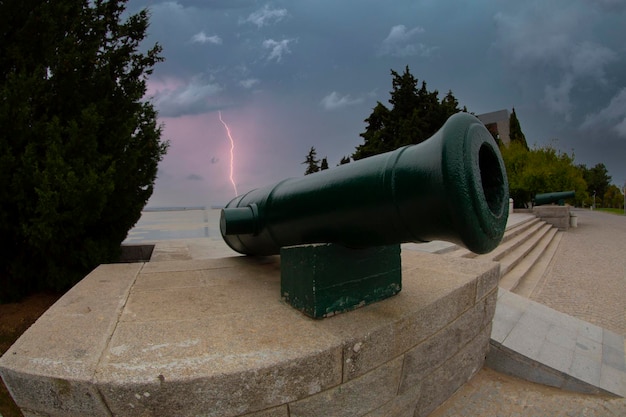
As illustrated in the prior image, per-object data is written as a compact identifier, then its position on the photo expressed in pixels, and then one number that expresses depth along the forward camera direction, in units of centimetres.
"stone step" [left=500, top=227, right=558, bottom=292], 551
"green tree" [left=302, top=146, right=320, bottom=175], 3666
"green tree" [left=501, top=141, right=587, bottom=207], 2081
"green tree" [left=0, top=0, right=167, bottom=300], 346
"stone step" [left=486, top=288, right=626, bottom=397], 264
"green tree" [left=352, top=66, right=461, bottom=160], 2364
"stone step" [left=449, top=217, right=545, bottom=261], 561
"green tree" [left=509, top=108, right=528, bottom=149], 3837
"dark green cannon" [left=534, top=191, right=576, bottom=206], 1708
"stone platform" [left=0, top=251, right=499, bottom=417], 120
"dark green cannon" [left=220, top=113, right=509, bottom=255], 121
